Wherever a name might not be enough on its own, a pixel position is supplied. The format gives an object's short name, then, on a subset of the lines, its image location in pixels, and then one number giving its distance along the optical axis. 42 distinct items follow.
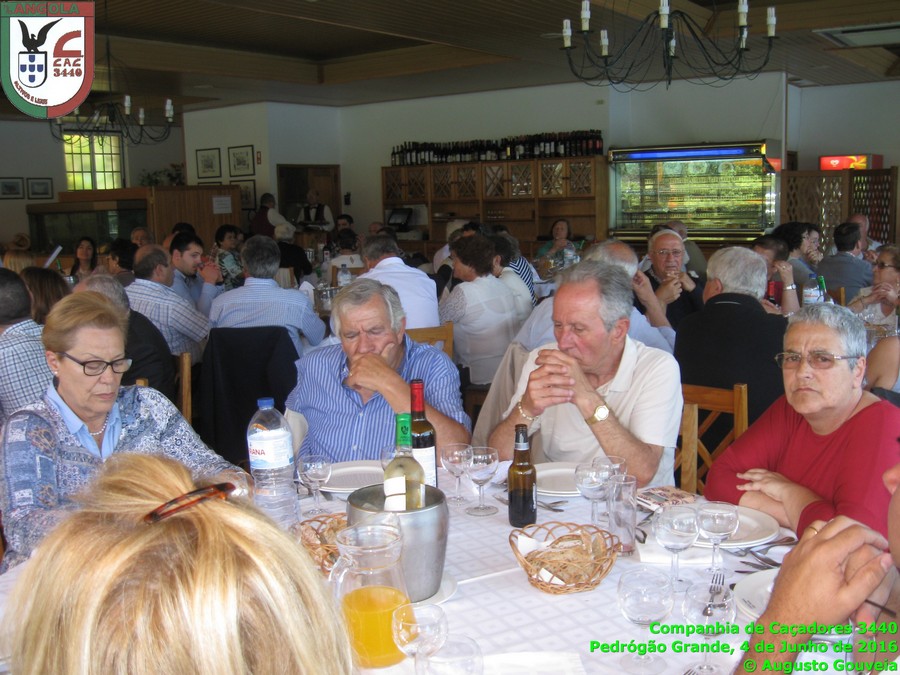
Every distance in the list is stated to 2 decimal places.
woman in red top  2.08
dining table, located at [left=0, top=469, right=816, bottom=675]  1.40
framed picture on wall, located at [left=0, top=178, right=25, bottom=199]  15.34
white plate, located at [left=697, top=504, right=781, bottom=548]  1.86
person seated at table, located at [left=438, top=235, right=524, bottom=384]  5.35
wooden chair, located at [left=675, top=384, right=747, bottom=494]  2.54
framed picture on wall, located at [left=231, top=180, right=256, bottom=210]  13.22
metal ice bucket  1.55
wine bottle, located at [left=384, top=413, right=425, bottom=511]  1.68
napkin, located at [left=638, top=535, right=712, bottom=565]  1.81
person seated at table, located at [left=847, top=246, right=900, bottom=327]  4.79
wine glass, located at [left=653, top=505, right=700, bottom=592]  1.66
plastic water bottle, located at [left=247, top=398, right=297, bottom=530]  2.01
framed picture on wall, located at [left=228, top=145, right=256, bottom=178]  13.17
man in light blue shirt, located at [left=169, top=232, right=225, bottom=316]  6.18
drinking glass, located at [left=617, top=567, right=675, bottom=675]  1.47
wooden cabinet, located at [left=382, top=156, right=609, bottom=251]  11.24
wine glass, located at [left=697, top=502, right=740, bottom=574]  1.68
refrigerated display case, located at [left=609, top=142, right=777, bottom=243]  10.41
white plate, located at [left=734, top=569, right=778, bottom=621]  1.55
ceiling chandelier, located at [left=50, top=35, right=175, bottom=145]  8.40
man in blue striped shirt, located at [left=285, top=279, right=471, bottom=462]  2.81
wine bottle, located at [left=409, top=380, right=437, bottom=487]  2.07
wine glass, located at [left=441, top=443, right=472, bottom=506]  2.13
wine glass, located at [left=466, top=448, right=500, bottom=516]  2.10
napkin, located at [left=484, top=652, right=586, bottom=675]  1.37
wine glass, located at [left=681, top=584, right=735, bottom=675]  1.48
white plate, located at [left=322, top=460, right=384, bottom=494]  2.30
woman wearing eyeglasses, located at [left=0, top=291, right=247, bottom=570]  2.08
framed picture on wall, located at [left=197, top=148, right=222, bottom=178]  13.66
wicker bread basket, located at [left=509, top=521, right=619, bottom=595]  1.66
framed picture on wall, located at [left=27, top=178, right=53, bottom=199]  15.66
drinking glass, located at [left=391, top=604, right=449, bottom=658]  1.28
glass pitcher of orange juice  1.35
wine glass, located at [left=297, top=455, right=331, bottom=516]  2.17
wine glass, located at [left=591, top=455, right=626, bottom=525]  2.00
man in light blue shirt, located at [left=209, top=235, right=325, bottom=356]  4.89
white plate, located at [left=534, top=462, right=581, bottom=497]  2.21
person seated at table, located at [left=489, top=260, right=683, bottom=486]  2.50
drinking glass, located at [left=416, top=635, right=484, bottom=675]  1.24
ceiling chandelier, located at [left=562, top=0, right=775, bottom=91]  5.42
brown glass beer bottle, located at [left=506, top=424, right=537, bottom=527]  2.03
